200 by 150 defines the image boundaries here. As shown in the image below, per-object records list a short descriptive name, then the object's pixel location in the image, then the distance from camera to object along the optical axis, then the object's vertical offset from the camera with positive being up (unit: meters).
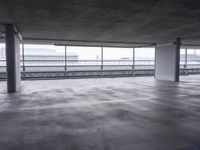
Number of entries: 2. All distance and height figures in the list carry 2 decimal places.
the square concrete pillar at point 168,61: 10.96 +0.46
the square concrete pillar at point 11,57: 6.80 +0.42
